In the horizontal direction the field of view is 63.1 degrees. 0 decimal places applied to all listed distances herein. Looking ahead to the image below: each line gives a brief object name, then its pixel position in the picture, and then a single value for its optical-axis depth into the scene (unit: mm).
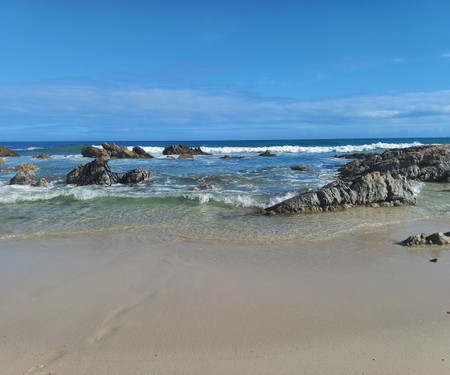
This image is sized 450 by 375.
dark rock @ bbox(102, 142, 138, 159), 39284
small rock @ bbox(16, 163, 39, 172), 22816
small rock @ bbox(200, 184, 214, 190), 13920
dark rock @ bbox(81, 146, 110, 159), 39534
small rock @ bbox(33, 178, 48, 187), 15198
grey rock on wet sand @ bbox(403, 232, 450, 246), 6129
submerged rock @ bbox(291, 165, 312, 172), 22478
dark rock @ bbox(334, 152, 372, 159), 34875
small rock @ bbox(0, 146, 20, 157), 42106
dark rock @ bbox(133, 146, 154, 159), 39628
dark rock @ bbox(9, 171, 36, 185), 15484
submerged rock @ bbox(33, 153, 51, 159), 39006
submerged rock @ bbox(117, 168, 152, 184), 16172
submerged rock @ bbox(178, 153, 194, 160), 37428
